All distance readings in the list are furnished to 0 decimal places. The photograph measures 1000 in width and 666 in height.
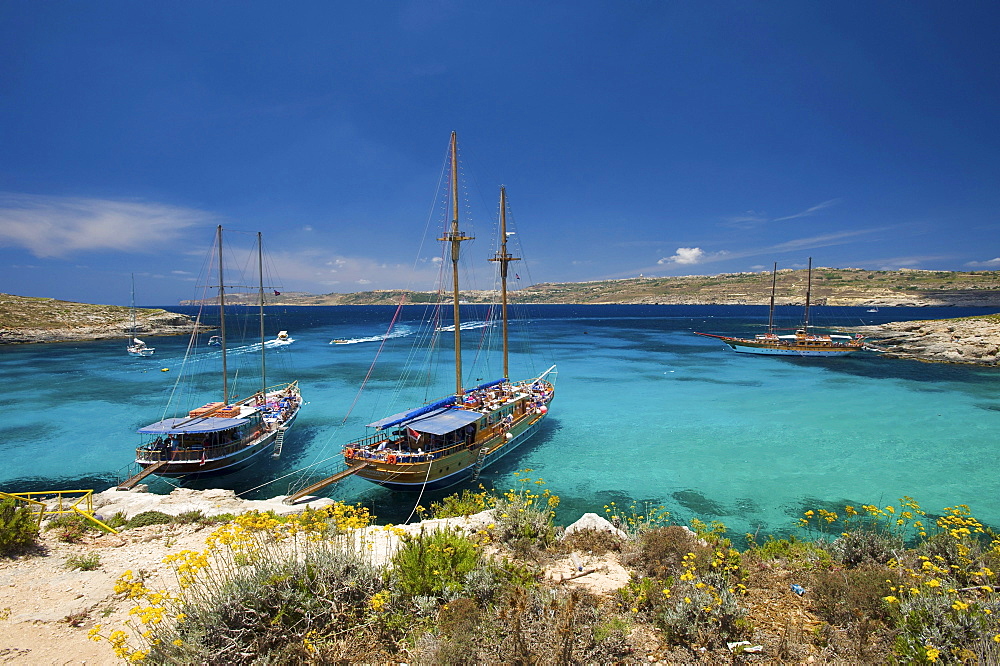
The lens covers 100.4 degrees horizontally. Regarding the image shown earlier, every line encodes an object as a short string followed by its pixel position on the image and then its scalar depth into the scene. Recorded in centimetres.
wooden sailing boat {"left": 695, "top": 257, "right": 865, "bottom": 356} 5259
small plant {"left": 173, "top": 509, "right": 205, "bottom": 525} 1021
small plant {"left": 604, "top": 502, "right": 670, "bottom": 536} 1096
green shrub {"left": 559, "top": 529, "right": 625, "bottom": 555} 839
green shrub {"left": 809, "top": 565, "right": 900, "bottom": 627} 558
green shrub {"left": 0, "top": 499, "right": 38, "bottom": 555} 789
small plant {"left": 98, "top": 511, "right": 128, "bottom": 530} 977
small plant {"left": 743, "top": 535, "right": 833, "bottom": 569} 749
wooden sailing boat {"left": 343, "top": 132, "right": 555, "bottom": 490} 1561
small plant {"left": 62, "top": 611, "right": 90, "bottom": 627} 589
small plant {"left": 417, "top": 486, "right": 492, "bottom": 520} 1154
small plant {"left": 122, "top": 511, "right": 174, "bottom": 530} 987
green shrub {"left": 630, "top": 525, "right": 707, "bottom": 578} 717
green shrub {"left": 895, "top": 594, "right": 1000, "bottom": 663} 429
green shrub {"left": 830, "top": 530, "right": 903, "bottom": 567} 731
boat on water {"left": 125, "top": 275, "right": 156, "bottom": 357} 5710
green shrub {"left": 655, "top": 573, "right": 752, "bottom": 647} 538
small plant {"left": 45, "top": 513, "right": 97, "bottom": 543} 880
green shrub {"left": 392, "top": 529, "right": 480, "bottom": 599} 607
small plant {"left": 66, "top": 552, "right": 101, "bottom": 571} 749
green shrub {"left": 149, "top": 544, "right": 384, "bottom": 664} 471
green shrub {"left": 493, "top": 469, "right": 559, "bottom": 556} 836
